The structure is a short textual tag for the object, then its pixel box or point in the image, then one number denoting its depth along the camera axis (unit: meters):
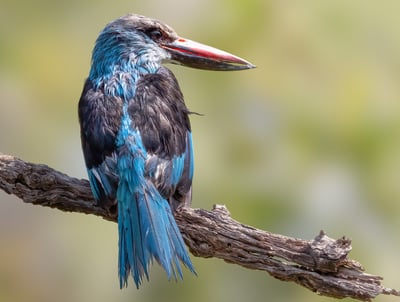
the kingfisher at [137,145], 7.40
